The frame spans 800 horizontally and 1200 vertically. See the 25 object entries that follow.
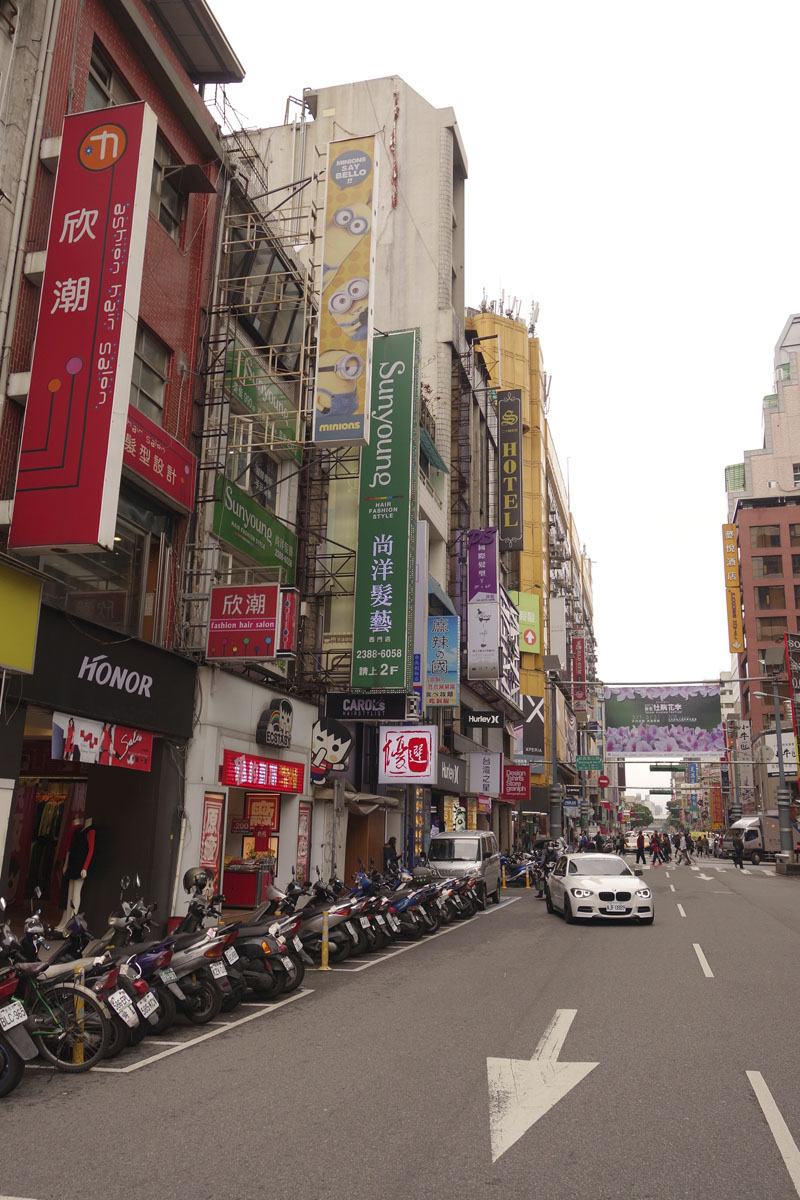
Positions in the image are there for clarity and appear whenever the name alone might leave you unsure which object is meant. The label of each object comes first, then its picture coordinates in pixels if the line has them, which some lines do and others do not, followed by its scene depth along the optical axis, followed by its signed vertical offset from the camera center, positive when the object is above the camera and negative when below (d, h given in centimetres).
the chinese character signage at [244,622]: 1748 +339
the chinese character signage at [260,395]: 1991 +931
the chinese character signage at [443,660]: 3297 +536
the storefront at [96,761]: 1350 +60
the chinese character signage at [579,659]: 9362 +1545
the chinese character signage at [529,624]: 7006 +1404
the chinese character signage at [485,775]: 4494 +167
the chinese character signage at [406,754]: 2577 +145
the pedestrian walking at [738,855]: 5122 -210
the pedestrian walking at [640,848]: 4608 -175
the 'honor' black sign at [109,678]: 1333 +191
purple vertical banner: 4272 +1120
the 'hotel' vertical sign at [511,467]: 5422 +2028
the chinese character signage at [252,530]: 1947 +621
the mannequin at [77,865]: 1545 -115
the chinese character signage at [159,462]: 1592 +609
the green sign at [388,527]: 2312 +741
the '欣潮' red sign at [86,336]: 1253 +643
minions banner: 1884 +1054
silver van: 2214 -115
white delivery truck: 6072 -125
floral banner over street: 4231 +442
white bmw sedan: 1872 -162
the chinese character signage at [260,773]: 1906 +63
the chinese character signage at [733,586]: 11225 +2801
